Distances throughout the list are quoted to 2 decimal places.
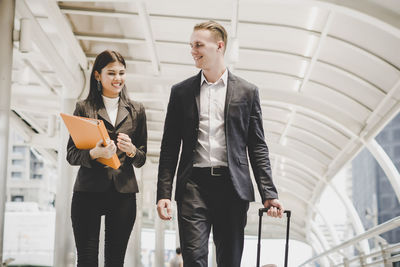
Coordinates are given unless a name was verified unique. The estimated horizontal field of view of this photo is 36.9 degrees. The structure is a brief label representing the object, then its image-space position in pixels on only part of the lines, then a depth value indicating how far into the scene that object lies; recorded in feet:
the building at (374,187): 60.75
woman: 11.02
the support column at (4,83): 23.17
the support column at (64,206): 35.53
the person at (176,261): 41.65
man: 10.23
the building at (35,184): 52.54
